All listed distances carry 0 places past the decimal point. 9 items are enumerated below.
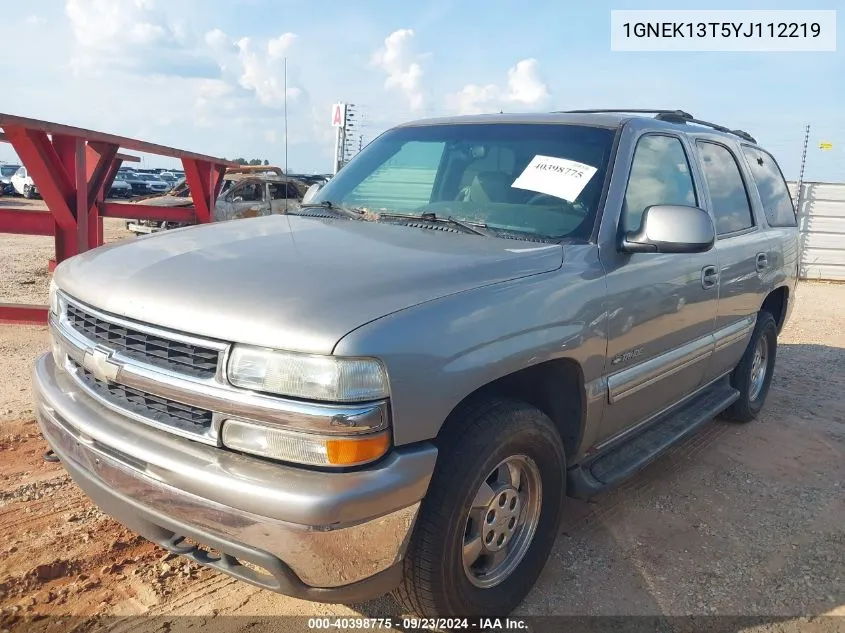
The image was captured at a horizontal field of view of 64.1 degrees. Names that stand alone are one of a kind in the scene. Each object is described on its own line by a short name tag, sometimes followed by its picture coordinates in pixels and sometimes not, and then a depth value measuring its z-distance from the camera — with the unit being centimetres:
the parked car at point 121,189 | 3325
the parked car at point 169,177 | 4249
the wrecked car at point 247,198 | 1405
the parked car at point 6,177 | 3203
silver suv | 188
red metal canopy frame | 500
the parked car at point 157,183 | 3770
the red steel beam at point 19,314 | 556
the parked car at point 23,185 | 3021
